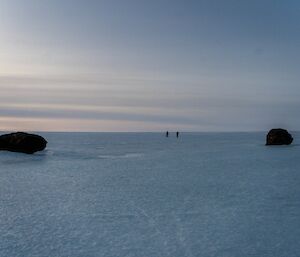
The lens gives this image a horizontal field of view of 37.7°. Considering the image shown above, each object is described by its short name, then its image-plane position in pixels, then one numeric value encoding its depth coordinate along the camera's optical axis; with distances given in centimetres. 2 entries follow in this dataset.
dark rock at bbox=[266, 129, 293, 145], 7875
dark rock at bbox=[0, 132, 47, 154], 5141
